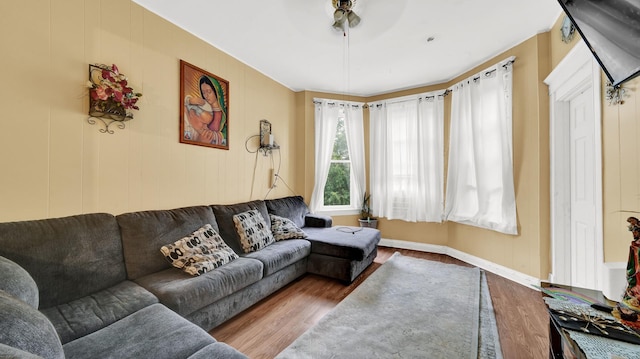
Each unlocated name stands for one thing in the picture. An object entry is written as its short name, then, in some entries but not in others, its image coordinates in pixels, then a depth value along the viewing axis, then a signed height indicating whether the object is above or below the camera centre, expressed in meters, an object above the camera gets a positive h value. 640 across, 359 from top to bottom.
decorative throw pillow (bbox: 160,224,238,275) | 1.91 -0.60
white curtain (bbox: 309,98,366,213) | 4.14 +0.75
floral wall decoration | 1.80 +0.67
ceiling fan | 1.93 +1.43
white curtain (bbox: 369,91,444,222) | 3.76 +0.41
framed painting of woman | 2.46 +0.82
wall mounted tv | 1.10 +0.76
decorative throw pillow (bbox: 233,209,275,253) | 2.50 -0.55
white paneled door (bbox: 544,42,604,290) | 1.78 +0.11
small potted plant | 4.20 -0.57
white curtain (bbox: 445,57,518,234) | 2.86 +0.38
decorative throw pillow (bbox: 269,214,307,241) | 2.97 -0.61
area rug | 1.63 -1.16
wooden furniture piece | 1.21 -0.80
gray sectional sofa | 1.01 -0.72
